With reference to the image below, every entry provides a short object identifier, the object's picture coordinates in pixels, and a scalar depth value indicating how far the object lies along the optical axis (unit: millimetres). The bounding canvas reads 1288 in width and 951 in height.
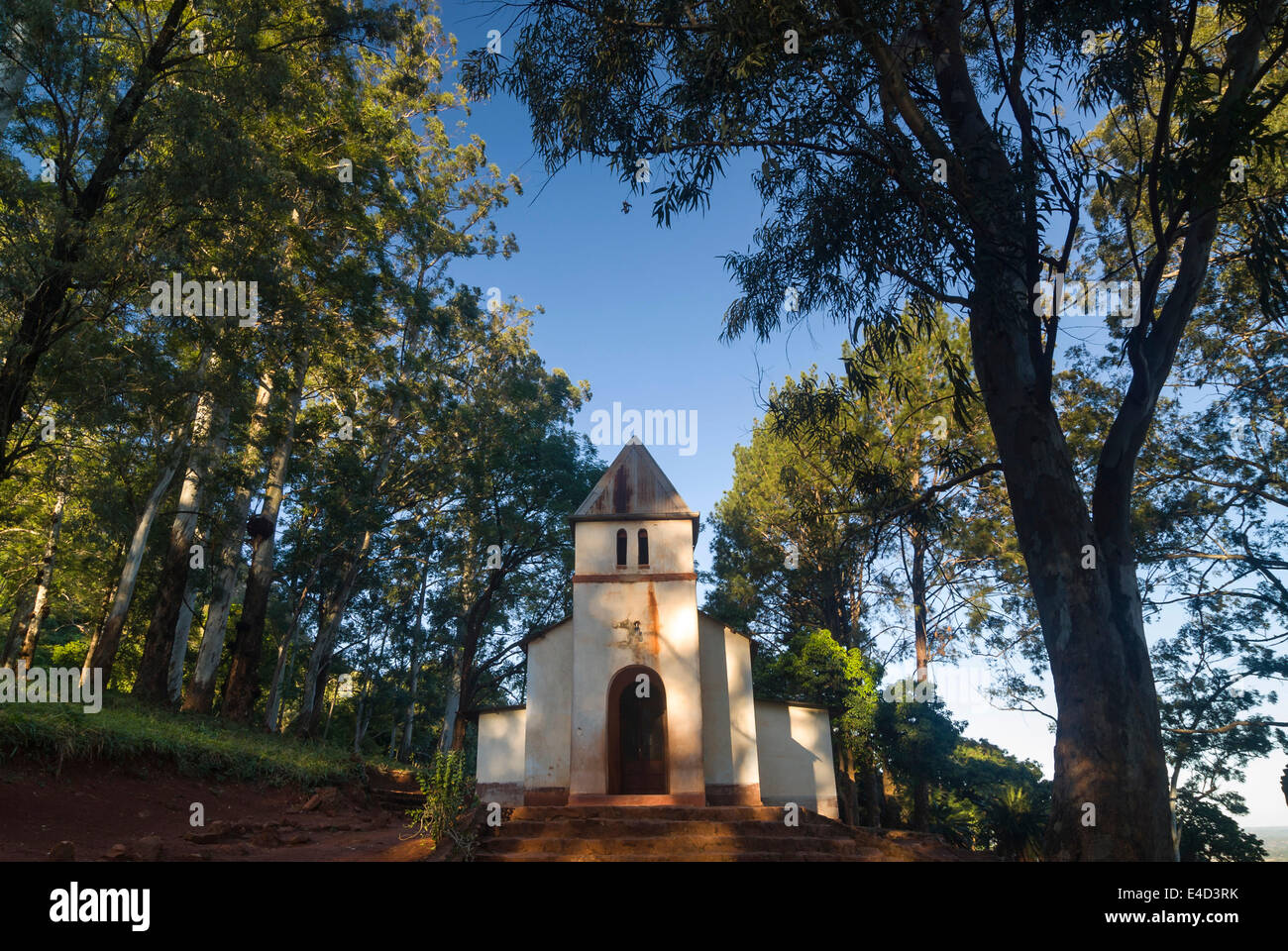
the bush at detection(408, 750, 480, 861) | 9367
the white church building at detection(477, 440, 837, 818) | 13375
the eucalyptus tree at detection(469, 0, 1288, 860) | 6078
